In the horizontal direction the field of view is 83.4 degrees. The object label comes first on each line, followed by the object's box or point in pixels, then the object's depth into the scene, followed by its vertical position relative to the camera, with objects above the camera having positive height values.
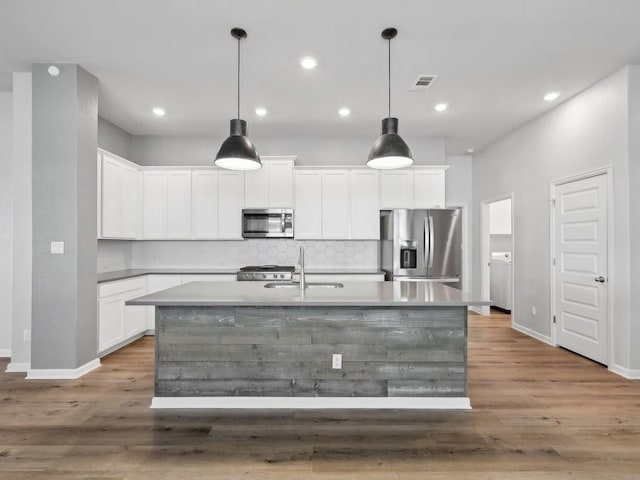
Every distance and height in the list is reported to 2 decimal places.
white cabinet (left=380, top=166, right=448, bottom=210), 5.26 +0.80
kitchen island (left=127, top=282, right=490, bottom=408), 2.77 -0.85
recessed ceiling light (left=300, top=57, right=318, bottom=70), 3.32 +1.70
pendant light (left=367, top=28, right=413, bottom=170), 2.76 +0.74
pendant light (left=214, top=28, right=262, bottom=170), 2.81 +0.74
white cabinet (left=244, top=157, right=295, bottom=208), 5.23 +0.85
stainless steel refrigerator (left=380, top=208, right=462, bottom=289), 4.86 -0.03
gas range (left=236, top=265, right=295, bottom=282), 4.84 -0.42
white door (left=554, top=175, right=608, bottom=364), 3.71 -0.25
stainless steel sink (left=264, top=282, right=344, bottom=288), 3.25 -0.38
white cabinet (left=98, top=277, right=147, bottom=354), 3.88 -0.84
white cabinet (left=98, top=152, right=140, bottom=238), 4.20 +0.59
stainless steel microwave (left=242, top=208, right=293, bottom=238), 5.18 +0.30
